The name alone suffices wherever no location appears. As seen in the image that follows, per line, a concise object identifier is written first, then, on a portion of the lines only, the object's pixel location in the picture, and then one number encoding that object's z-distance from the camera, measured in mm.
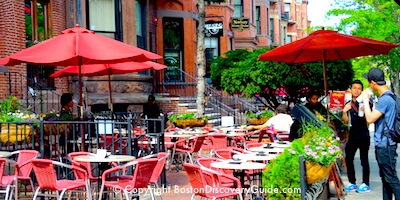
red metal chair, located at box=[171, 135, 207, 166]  12773
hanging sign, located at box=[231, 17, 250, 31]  28672
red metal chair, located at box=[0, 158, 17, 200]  7756
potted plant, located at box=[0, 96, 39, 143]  10070
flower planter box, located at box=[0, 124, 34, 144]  10188
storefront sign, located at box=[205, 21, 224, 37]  26859
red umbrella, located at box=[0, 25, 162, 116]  9109
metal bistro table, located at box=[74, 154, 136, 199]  8008
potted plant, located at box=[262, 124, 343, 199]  7082
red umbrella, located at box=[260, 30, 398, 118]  10734
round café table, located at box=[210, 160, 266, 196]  7484
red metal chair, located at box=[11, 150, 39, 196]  8312
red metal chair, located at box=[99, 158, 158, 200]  7617
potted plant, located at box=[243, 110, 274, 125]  17109
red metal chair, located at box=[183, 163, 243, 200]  7195
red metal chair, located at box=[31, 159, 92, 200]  7520
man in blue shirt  7750
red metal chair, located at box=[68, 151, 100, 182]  8244
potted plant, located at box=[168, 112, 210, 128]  17906
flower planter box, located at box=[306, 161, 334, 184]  7133
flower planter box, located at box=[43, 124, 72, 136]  10657
